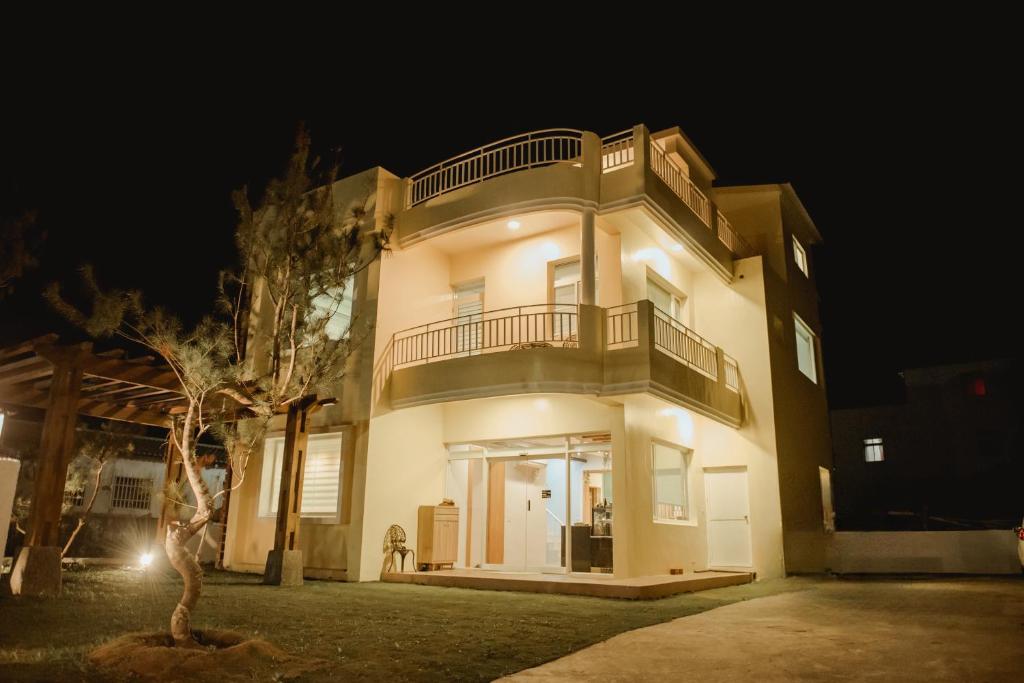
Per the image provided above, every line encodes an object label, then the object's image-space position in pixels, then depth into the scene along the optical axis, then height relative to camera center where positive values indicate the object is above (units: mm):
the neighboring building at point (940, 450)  29156 +3674
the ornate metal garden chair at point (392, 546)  12133 -239
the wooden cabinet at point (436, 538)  12500 -101
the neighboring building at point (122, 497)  19891 +907
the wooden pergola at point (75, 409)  8656 +1755
